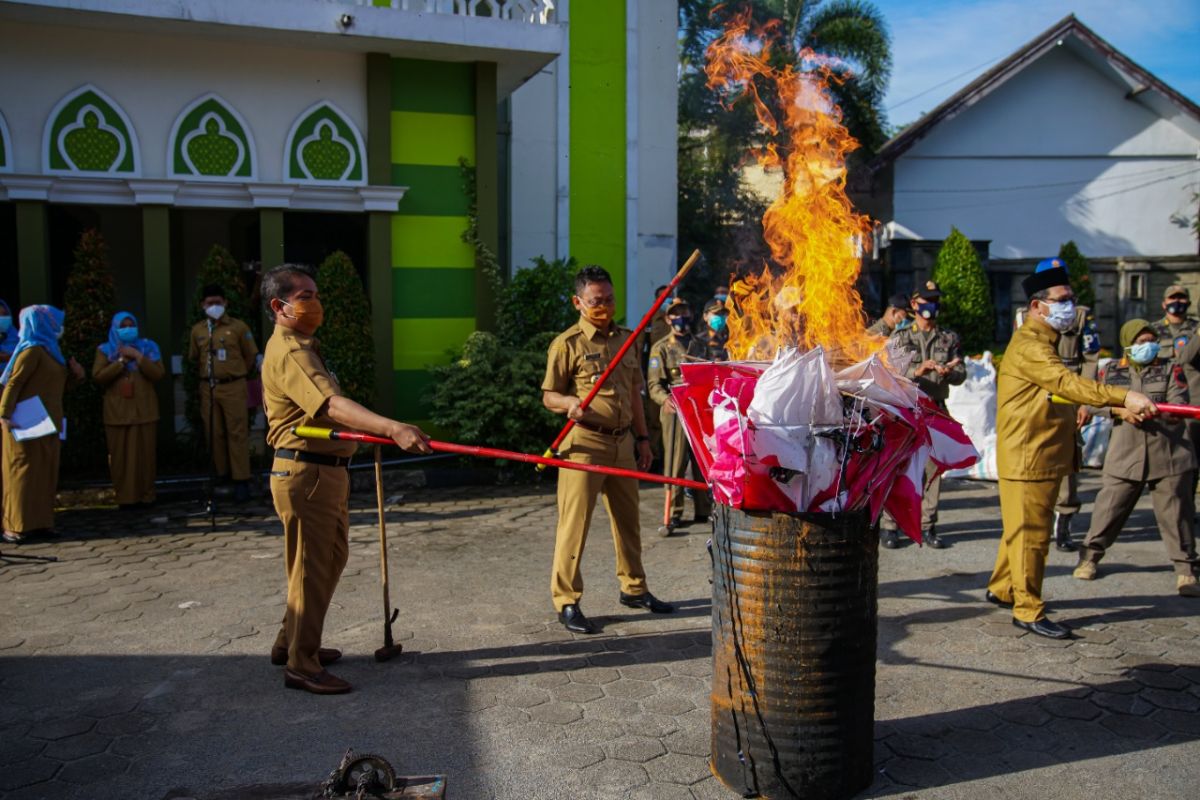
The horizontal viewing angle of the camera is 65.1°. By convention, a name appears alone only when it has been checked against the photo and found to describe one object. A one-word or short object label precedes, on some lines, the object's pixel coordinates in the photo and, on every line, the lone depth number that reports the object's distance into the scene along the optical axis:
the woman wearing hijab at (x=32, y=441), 8.23
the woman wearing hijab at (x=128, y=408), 9.60
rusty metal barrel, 3.73
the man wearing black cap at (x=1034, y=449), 5.65
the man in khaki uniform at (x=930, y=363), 8.09
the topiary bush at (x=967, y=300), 18.83
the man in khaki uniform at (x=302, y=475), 4.82
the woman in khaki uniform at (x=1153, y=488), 6.88
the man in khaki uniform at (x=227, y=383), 9.97
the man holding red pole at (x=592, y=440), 5.89
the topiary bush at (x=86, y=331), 10.55
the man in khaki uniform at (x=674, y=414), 8.80
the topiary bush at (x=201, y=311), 10.67
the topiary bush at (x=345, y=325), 11.21
